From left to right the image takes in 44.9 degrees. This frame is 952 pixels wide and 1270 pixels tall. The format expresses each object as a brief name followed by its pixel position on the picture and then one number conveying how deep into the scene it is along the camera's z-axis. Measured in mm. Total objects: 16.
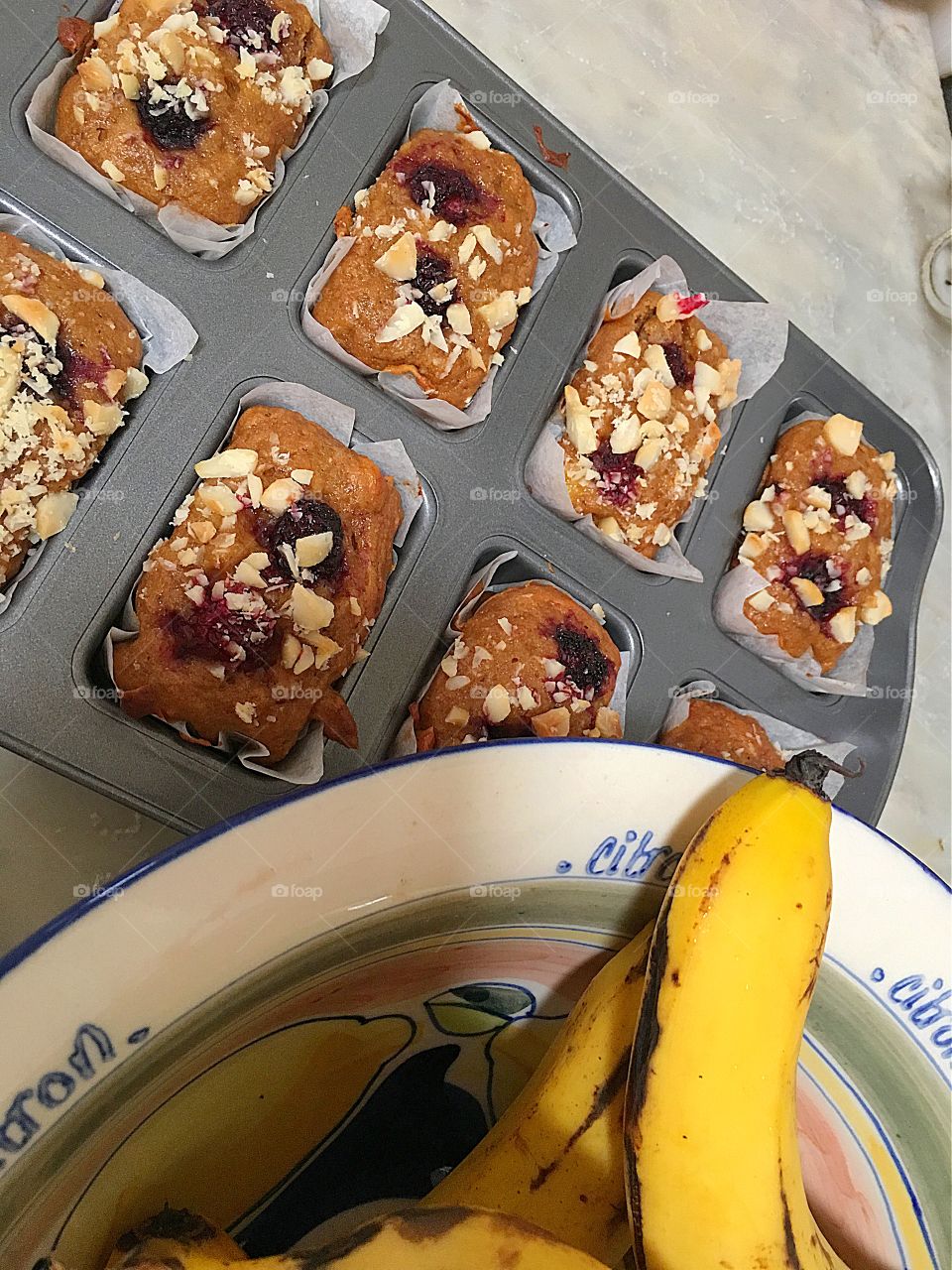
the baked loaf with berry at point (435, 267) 336
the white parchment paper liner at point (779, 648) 378
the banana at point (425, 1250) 196
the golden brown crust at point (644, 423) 359
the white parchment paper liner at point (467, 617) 327
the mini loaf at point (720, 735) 362
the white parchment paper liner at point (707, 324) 355
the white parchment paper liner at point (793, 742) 382
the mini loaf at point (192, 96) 316
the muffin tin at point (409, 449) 296
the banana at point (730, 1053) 223
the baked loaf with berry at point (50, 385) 293
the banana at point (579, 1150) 237
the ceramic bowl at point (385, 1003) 201
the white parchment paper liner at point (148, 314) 312
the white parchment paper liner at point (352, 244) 334
